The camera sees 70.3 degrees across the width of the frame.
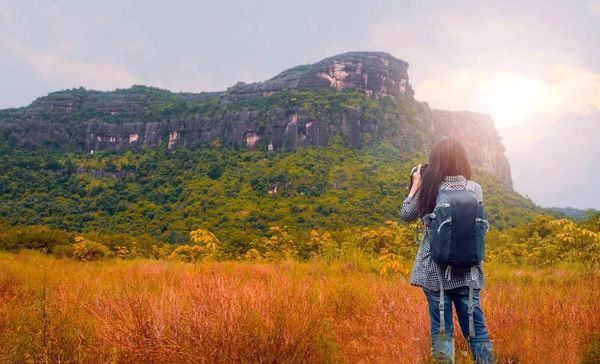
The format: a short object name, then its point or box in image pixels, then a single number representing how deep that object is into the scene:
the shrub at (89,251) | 13.51
